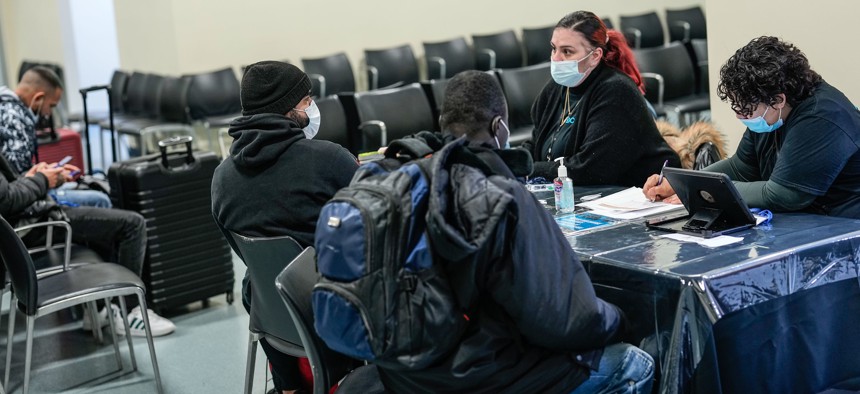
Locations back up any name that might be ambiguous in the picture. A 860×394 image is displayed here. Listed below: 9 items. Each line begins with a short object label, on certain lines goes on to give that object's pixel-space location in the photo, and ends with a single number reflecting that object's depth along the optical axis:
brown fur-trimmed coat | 3.36
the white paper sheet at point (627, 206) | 2.77
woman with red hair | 3.22
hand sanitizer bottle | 2.90
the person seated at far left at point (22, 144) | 4.38
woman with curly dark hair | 2.53
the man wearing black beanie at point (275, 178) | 2.55
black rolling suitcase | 4.12
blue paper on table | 2.67
